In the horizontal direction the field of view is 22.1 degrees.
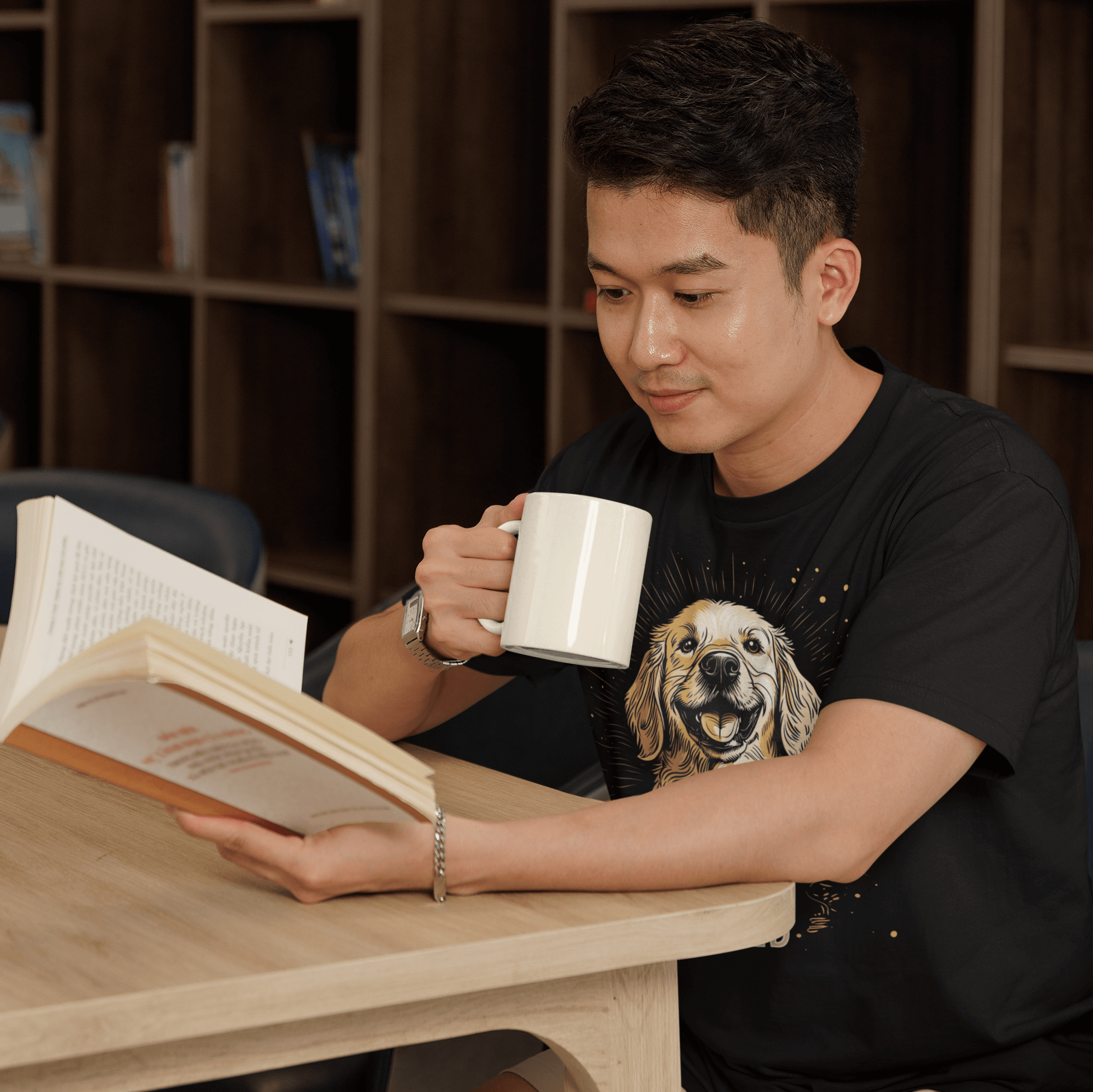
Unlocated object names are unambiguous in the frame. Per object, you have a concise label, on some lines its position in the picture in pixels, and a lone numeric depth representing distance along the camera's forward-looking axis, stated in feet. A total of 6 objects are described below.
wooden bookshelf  8.02
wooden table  4.78
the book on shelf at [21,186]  14.04
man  5.41
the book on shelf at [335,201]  11.54
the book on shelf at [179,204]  12.90
